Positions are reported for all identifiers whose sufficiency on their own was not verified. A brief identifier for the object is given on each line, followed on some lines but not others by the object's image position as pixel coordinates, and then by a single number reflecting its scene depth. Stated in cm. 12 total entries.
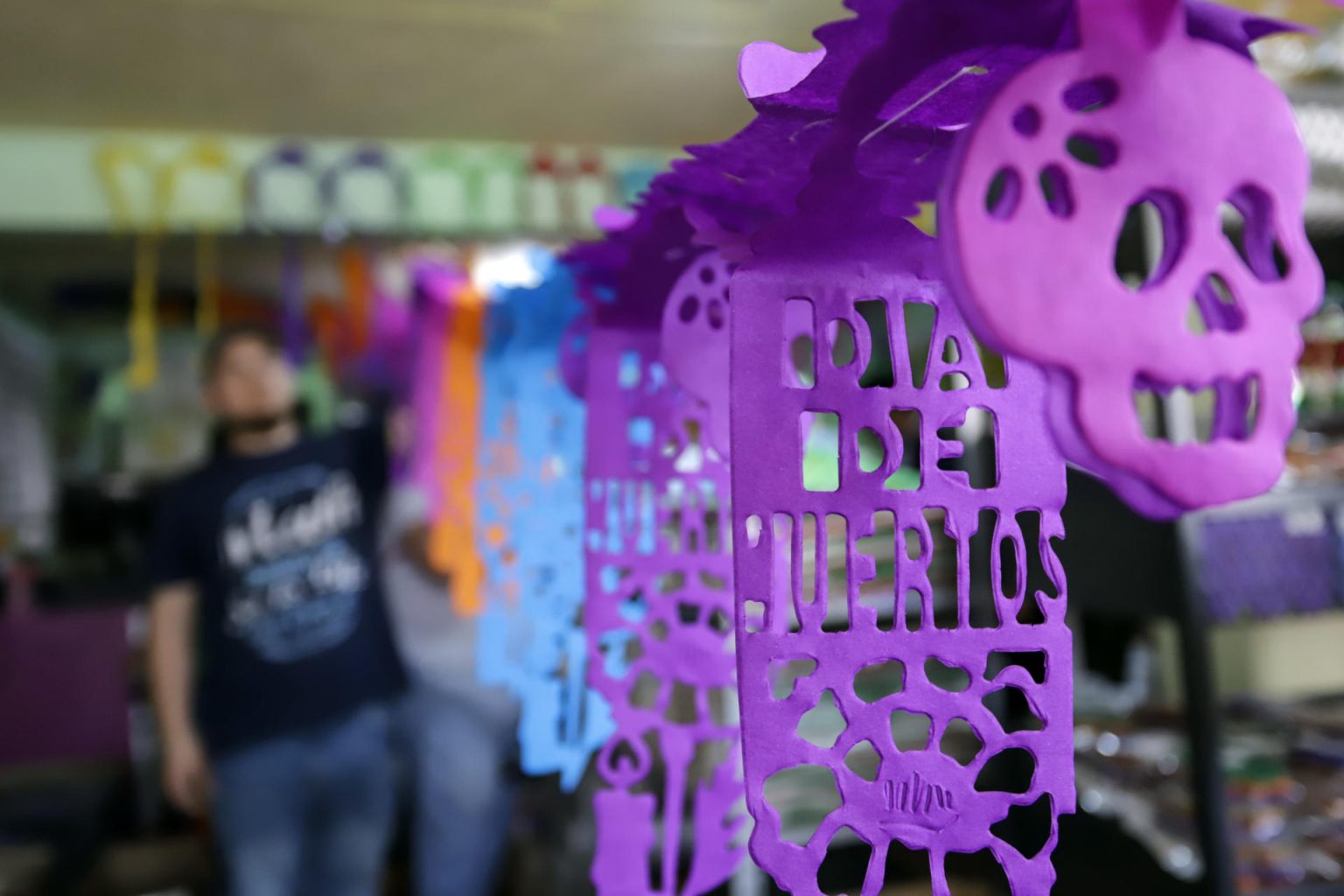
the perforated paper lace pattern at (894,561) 49
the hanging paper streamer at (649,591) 81
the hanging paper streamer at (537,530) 102
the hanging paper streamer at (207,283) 247
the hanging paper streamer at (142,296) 246
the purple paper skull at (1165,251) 38
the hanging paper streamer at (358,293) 254
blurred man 174
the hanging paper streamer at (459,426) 145
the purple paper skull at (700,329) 74
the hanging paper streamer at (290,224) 252
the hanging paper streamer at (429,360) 149
